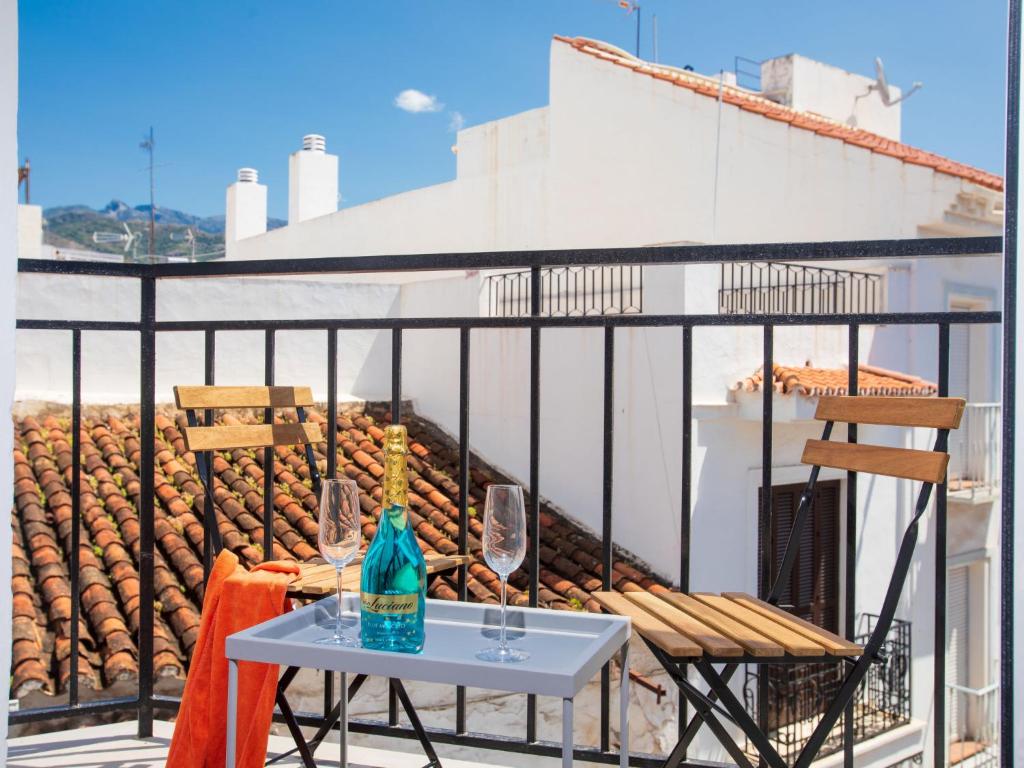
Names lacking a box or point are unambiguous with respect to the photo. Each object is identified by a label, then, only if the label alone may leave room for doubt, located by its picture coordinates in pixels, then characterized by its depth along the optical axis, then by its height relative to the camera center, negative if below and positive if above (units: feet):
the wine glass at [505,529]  4.38 -0.74
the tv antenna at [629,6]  42.98 +17.10
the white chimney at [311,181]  48.37 +9.65
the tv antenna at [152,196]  62.95 +11.63
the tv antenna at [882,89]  41.09 +12.99
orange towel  5.38 -1.86
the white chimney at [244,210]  52.49 +8.80
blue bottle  4.09 -0.92
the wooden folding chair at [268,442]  5.62 -0.52
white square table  3.75 -1.24
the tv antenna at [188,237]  54.89 +8.20
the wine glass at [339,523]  4.51 -0.74
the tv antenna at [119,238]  55.72 +8.00
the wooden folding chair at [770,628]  4.44 -1.30
